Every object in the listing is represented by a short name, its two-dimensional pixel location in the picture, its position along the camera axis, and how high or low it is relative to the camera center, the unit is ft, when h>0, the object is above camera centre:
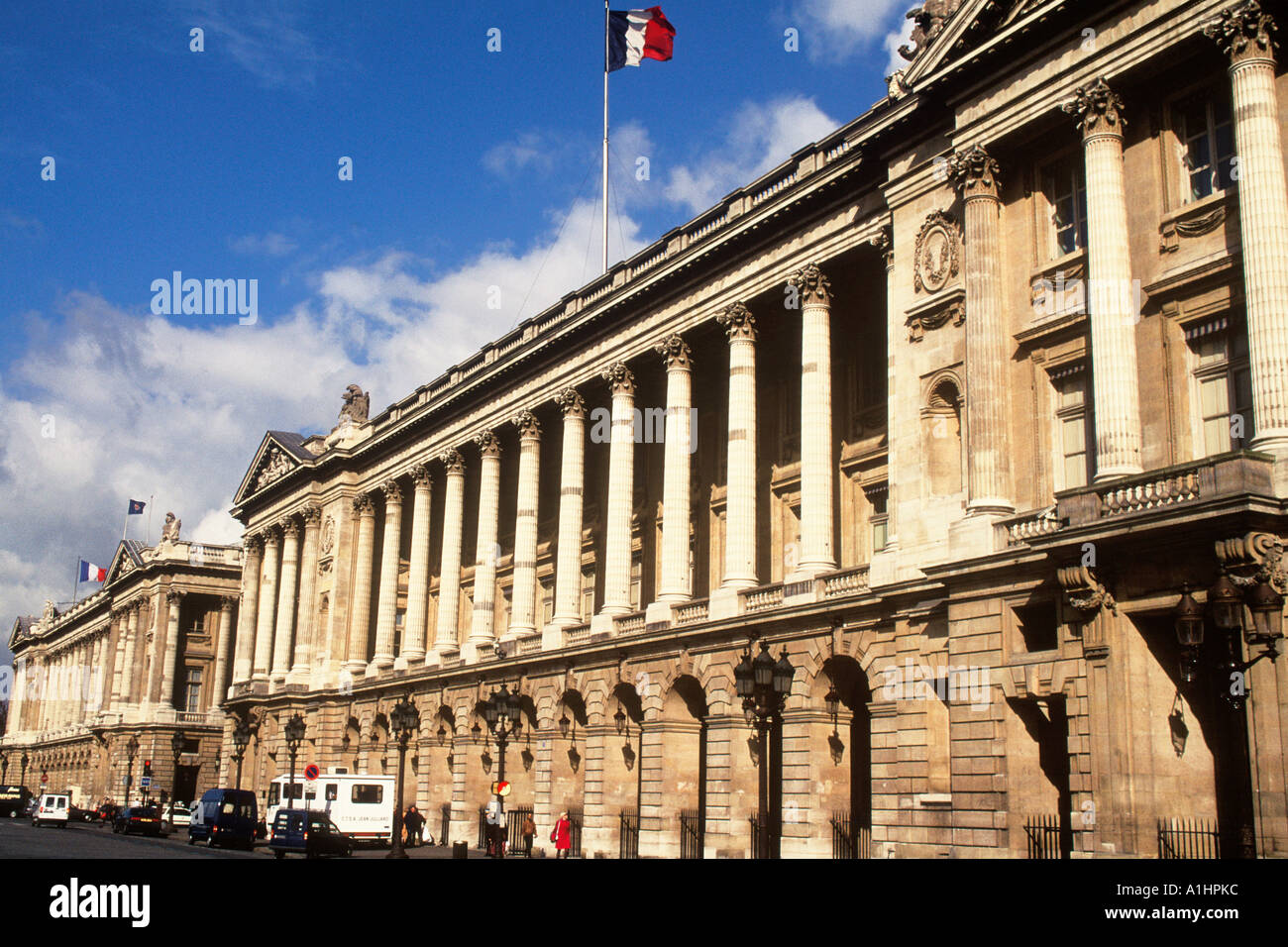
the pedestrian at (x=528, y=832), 145.45 -5.74
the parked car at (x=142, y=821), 212.23 -7.83
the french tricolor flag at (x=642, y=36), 148.36 +81.83
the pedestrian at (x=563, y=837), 136.46 -5.76
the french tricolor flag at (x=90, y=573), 386.32 +56.64
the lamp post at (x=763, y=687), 89.51 +6.42
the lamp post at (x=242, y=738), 238.64 +6.25
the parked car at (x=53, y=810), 243.19 -7.39
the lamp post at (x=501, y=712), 126.21 +6.22
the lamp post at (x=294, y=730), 168.76 +5.51
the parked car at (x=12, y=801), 299.73 -7.48
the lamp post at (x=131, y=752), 328.70 +4.55
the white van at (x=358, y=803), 161.17 -3.32
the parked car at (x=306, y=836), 138.00 -6.45
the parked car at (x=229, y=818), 167.73 -5.70
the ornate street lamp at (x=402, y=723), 139.13 +5.65
